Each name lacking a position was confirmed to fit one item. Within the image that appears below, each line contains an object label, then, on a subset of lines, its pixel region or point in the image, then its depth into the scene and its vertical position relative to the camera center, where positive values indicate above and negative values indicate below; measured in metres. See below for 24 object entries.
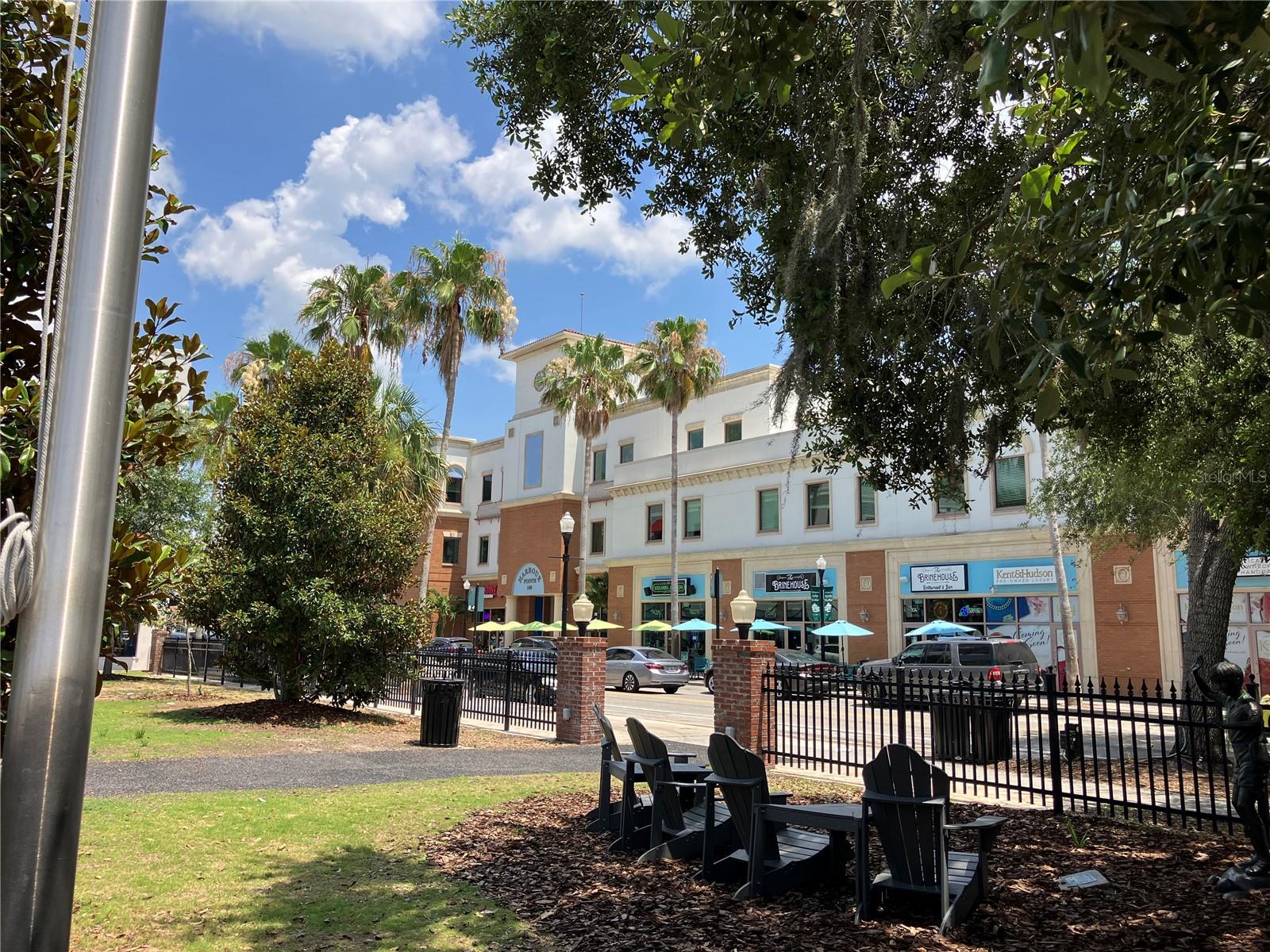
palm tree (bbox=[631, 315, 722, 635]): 38.59 +10.94
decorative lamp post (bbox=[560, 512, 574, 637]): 23.06 +2.50
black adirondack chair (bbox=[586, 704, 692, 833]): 7.35 -1.33
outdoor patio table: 5.77 -1.16
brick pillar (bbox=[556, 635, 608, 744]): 15.20 -0.88
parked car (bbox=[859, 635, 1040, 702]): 24.16 -0.53
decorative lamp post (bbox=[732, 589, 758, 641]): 13.85 +0.29
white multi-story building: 30.24 +3.92
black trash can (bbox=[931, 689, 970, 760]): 10.39 -1.02
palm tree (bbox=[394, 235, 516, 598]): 30.14 +10.53
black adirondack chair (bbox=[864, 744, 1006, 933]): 5.42 -1.16
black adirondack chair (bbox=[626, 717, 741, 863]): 6.80 -1.39
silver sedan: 31.59 -1.30
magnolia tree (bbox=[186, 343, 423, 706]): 16.52 +1.32
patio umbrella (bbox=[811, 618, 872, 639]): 30.85 +0.16
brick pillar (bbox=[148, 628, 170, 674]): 33.47 -1.01
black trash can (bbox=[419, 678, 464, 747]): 14.38 -1.31
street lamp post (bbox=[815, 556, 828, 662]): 32.19 +2.20
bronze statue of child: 6.07 -0.93
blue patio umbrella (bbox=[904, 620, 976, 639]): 29.41 +0.24
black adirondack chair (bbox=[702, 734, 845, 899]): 6.08 -1.40
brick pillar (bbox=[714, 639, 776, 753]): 12.62 -0.72
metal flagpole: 2.24 +0.27
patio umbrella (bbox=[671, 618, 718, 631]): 36.91 +0.25
